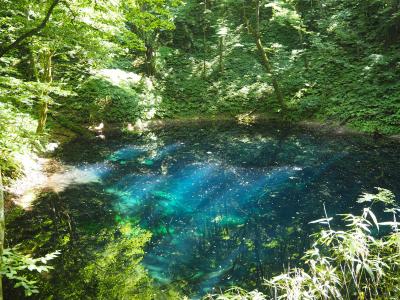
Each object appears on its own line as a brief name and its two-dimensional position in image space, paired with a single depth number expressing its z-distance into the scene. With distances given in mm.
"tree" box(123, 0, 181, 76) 20094
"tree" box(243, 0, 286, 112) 17309
